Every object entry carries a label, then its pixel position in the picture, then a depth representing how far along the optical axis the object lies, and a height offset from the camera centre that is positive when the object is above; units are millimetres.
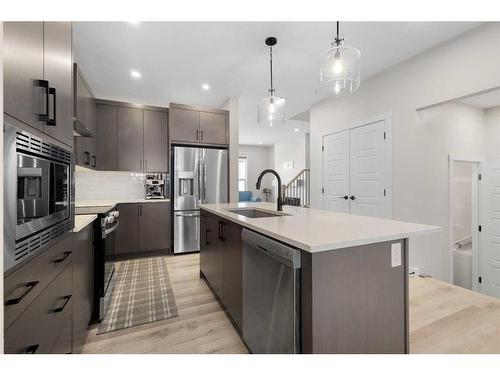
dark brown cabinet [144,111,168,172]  3830 +766
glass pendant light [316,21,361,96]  1759 +942
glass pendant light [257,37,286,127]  2631 +911
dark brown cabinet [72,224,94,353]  1431 -676
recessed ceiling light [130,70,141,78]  3281 +1658
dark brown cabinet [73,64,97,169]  2512 +824
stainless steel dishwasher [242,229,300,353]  1055 -587
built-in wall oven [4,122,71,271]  743 -35
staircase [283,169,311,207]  6727 -111
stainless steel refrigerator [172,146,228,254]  3744 -8
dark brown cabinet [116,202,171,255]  3490 -650
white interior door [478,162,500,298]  3201 -619
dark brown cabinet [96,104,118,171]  3541 +773
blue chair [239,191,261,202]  8271 -383
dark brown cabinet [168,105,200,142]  3846 +1063
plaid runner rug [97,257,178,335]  1943 -1135
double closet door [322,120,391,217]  3402 +256
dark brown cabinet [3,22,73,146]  780 +464
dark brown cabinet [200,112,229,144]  4055 +1066
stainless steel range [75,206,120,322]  1896 -561
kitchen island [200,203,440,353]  995 -446
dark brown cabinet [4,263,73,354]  774 -550
